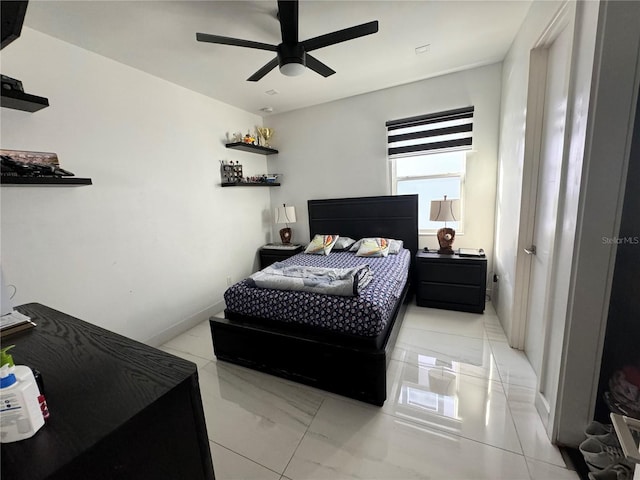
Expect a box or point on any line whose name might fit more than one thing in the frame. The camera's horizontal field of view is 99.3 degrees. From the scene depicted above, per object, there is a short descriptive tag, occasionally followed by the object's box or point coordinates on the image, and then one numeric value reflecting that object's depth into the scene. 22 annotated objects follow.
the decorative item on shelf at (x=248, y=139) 3.58
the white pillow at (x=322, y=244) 3.48
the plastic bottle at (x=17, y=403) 0.54
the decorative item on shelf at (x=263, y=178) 3.85
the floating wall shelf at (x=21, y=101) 1.58
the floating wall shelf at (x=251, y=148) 3.40
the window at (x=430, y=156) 3.06
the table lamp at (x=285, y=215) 3.92
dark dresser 0.54
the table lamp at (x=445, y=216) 2.90
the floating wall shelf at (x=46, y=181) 1.65
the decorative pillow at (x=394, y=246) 3.20
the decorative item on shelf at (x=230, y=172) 3.40
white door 1.53
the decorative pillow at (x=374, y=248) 3.15
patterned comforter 1.81
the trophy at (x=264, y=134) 3.95
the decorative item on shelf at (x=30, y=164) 1.67
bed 1.78
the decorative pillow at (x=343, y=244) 3.53
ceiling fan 1.58
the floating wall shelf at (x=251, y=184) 3.40
